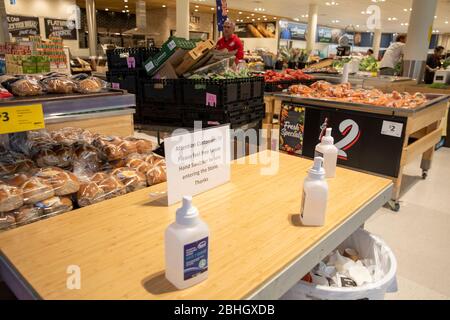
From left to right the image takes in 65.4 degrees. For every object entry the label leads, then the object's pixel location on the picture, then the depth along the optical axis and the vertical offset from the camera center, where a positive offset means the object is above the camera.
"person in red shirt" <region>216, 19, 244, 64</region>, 5.36 +0.35
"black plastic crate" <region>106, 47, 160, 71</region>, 3.44 +0.04
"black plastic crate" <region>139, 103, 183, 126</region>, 3.15 -0.46
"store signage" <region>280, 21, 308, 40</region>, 21.39 +2.20
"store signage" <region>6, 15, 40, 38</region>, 11.25 +1.00
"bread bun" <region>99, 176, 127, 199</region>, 1.41 -0.50
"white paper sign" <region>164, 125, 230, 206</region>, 1.16 -0.34
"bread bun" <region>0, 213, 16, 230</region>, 1.20 -0.55
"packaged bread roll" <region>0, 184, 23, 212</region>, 1.21 -0.47
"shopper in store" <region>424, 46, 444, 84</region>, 8.40 +0.27
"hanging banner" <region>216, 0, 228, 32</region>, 6.42 +0.93
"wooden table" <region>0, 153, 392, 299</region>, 0.82 -0.50
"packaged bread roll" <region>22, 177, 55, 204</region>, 1.27 -0.47
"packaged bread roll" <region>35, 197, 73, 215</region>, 1.29 -0.53
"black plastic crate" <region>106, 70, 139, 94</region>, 3.29 -0.17
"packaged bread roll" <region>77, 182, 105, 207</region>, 1.37 -0.51
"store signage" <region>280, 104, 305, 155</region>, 3.76 -0.65
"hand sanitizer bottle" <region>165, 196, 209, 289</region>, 0.79 -0.40
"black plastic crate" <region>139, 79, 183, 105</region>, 3.06 -0.25
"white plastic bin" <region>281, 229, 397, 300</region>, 1.26 -0.78
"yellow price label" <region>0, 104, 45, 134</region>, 1.08 -0.18
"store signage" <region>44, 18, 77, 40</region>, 11.87 +1.05
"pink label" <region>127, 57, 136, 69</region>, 3.46 -0.01
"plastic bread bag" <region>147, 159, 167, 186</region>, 1.52 -0.48
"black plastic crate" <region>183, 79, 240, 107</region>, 2.84 -0.23
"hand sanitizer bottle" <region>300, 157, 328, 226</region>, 1.08 -0.39
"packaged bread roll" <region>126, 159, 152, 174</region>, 1.57 -0.46
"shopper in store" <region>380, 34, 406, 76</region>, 7.66 +0.29
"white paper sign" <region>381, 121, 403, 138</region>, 3.10 -0.51
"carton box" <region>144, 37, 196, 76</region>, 2.99 +0.07
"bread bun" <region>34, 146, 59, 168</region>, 1.53 -0.42
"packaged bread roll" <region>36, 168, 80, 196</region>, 1.35 -0.46
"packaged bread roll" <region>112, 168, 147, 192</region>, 1.47 -0.48
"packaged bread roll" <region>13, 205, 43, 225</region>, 1.24 -0.54
